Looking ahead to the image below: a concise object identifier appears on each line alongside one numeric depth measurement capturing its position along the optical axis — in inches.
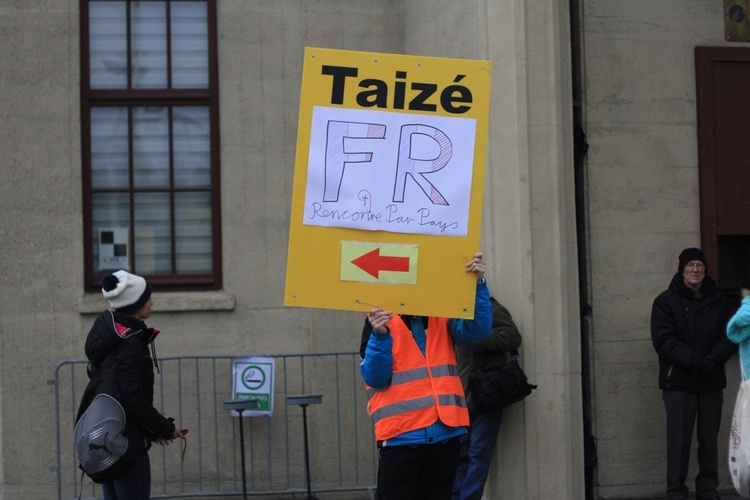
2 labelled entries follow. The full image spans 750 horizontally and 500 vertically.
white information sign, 362.3
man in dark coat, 339.9
